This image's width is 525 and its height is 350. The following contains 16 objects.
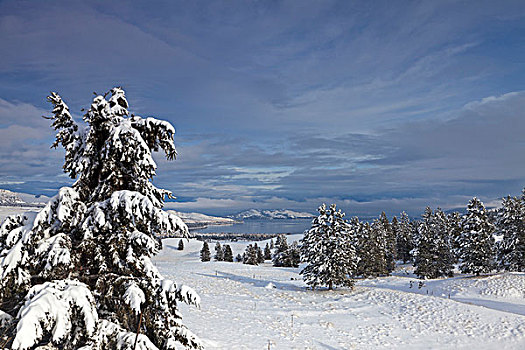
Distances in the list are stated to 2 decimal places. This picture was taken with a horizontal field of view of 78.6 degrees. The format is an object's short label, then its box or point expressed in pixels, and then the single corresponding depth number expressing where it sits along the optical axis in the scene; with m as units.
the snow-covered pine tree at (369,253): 46.84
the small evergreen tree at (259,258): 95.07
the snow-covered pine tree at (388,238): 60.59
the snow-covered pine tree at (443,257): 47.41
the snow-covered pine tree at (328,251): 30.86
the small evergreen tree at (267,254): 111.82
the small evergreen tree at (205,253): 81.90
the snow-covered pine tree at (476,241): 36.91
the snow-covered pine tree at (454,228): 40.53
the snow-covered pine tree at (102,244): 5.12
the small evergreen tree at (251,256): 78.44
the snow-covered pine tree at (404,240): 72.96
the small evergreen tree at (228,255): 87.94
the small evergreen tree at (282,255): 73.38
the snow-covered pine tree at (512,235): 38.12
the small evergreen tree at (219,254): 92.19
